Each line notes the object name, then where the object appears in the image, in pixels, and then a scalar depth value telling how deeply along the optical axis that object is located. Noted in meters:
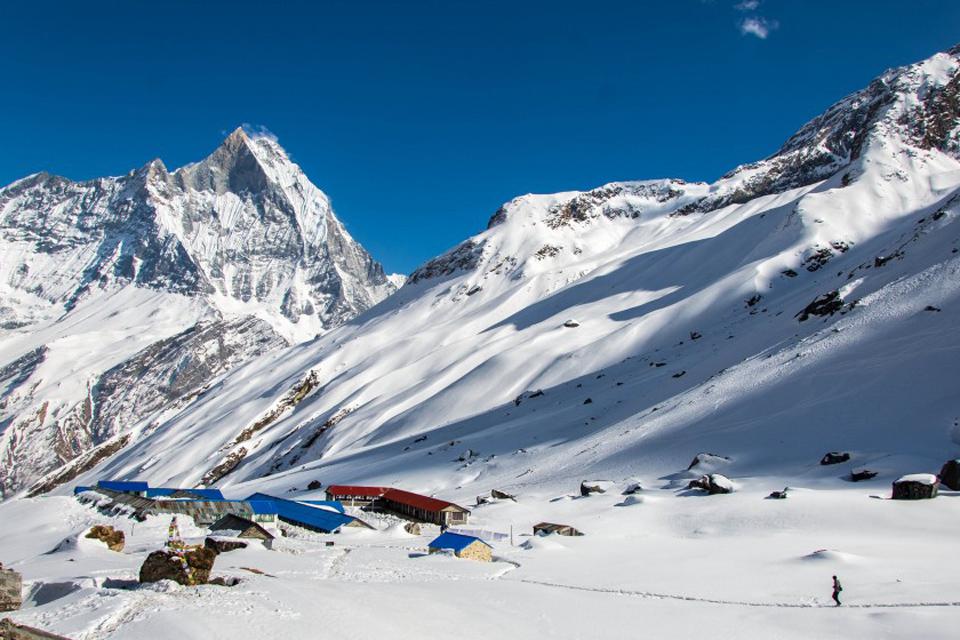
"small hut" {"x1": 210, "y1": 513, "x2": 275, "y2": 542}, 41.72
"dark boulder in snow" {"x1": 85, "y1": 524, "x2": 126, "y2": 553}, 38.56
